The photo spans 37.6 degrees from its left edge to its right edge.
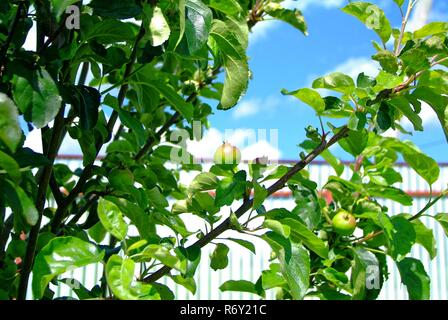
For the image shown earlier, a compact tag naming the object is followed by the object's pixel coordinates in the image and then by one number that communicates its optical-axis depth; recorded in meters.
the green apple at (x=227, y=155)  1.18
